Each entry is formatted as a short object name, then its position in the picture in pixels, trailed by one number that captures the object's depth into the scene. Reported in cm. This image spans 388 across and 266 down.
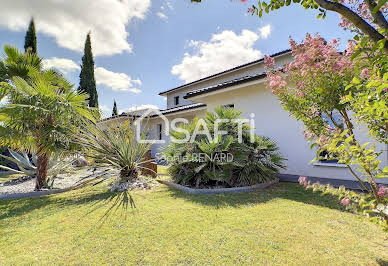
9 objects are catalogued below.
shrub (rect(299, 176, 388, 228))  203
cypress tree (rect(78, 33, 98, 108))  2147
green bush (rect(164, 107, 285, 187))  676
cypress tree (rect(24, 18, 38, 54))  1468
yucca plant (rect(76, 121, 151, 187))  709
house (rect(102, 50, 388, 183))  789
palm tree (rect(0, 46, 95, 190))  574
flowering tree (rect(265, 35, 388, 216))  223
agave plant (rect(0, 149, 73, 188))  754
